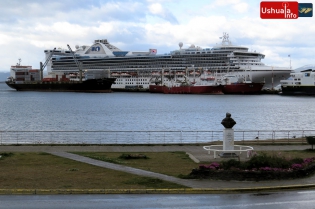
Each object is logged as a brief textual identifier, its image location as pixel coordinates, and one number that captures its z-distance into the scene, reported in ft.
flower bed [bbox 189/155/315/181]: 47.85
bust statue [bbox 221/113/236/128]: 62.44
